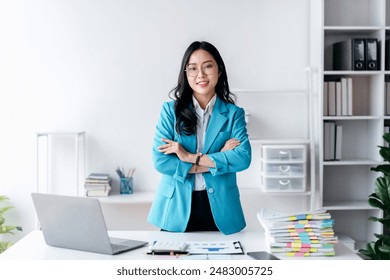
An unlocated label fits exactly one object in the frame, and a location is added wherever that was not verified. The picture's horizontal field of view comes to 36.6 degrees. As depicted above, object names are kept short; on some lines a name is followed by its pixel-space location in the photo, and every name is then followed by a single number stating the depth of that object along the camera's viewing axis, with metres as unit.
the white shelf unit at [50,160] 4.16
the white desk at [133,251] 1.96
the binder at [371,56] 3.98
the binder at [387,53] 4.05
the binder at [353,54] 3.94
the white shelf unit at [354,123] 4.00
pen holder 4.08
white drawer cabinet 4.00
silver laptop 1.93
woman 2.47
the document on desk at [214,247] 1.97
